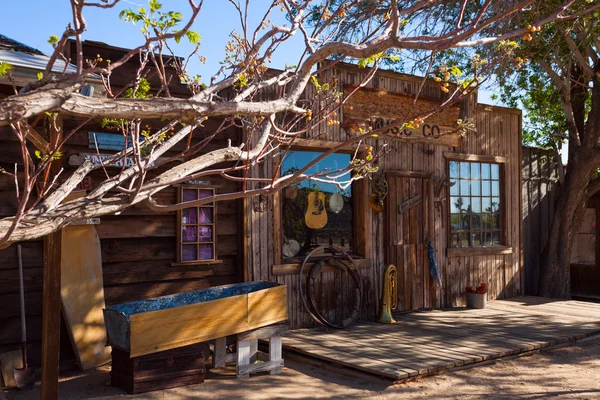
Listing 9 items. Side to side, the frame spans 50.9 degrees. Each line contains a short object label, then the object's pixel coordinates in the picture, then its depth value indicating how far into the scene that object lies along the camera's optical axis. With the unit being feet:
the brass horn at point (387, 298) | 27.53
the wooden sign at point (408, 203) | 29.67
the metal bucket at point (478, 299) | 31.60
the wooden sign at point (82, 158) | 20.79
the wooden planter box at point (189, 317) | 17.46
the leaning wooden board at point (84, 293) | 20.22
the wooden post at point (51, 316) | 15.26
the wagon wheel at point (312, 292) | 25.80
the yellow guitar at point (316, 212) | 26.99
